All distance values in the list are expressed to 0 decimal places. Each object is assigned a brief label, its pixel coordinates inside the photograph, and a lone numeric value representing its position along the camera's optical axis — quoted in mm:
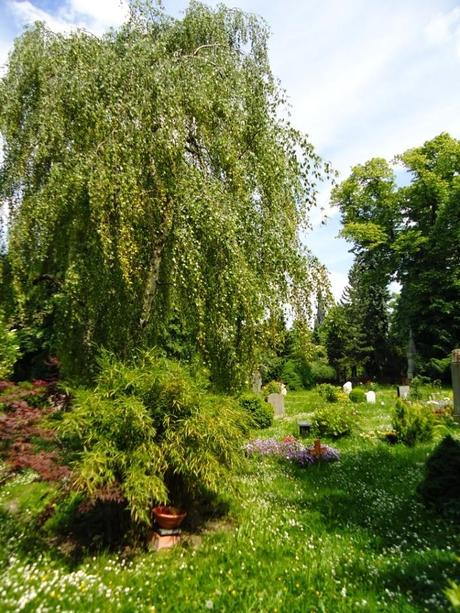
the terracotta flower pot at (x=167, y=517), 4172
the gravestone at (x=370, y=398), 16794
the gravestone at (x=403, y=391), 16300
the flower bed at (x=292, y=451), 7496
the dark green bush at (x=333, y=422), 9672
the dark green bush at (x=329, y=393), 16536
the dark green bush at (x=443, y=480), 4777
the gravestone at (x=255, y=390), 13014
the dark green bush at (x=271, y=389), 19281
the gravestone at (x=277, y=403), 14812
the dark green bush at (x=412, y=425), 8641
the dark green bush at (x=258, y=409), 12055
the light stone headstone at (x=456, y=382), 11245
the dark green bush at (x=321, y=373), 28094
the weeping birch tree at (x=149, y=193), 4348
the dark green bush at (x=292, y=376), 26750
